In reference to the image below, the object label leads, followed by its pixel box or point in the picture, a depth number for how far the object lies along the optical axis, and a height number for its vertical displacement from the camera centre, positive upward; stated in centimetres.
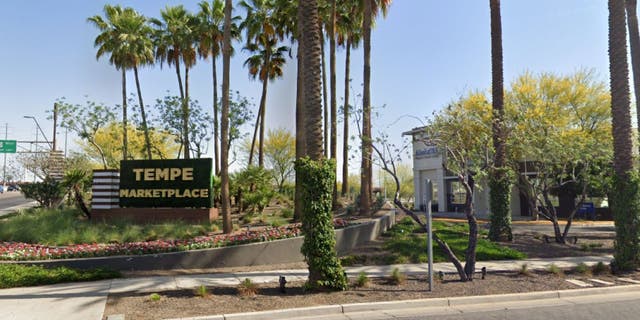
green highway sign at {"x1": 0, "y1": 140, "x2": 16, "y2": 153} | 5612 +652
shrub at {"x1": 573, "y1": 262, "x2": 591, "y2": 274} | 1097 -184
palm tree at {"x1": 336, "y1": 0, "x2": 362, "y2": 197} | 2455 +971
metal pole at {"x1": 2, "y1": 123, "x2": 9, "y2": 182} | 8450 +536
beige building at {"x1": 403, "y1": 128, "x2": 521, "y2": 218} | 3930 +93
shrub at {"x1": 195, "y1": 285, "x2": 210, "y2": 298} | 847 -183
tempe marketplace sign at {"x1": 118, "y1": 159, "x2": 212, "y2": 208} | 1939 +57
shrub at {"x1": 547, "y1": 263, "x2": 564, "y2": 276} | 1083 -185
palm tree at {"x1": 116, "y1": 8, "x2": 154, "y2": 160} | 2869 +1014
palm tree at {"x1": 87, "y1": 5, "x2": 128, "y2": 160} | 2900 +1040
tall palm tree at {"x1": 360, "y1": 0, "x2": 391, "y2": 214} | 1924 +425
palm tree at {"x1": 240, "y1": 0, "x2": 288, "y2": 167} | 2519 +961
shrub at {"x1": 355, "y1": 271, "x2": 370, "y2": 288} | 934 -180
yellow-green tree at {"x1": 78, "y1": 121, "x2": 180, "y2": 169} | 3160 +459
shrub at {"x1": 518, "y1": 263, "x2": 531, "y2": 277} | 1078 -185
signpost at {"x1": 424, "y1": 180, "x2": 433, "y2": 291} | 889 -68
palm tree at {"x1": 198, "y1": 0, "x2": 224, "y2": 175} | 2881 +1089
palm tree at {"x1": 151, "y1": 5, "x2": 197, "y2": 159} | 2944 +1074
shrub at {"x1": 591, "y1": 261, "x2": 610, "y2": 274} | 1111 -184
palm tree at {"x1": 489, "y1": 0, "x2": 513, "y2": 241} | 1559 +77
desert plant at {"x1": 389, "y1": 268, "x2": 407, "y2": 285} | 973 -180
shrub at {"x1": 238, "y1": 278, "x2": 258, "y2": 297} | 860 -182
